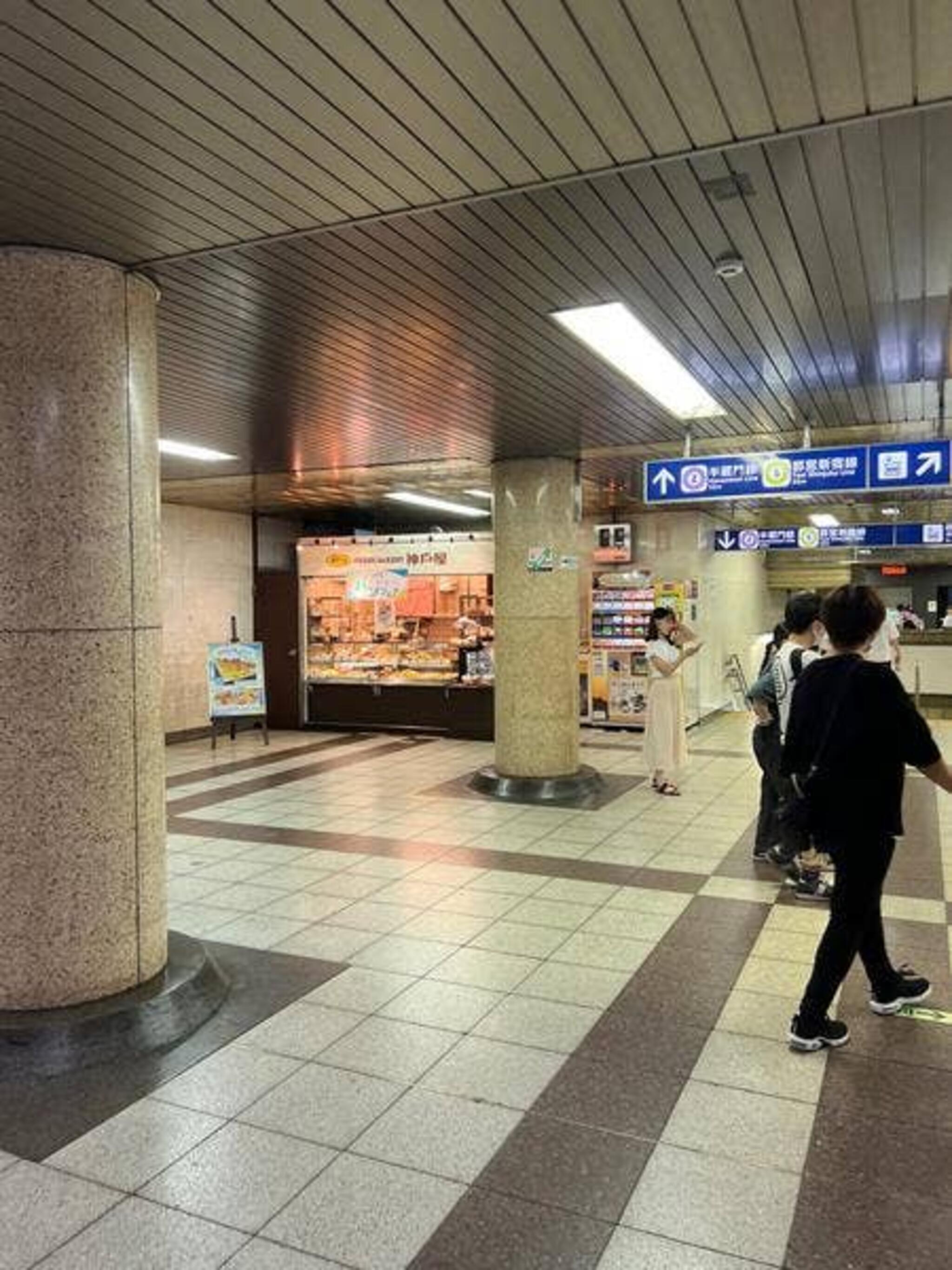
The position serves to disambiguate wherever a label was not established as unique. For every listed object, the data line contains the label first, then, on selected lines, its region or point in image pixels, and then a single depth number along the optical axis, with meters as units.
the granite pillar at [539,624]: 8.20
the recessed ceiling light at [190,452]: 7.73
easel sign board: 11.22
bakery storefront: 11.95
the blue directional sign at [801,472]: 6.17
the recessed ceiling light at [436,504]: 11.76
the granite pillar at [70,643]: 3.37
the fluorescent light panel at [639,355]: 4.60
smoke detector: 3.82
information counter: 14.74
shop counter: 11.83
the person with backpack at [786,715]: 5.11
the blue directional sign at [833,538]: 12.12
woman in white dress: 7.93
